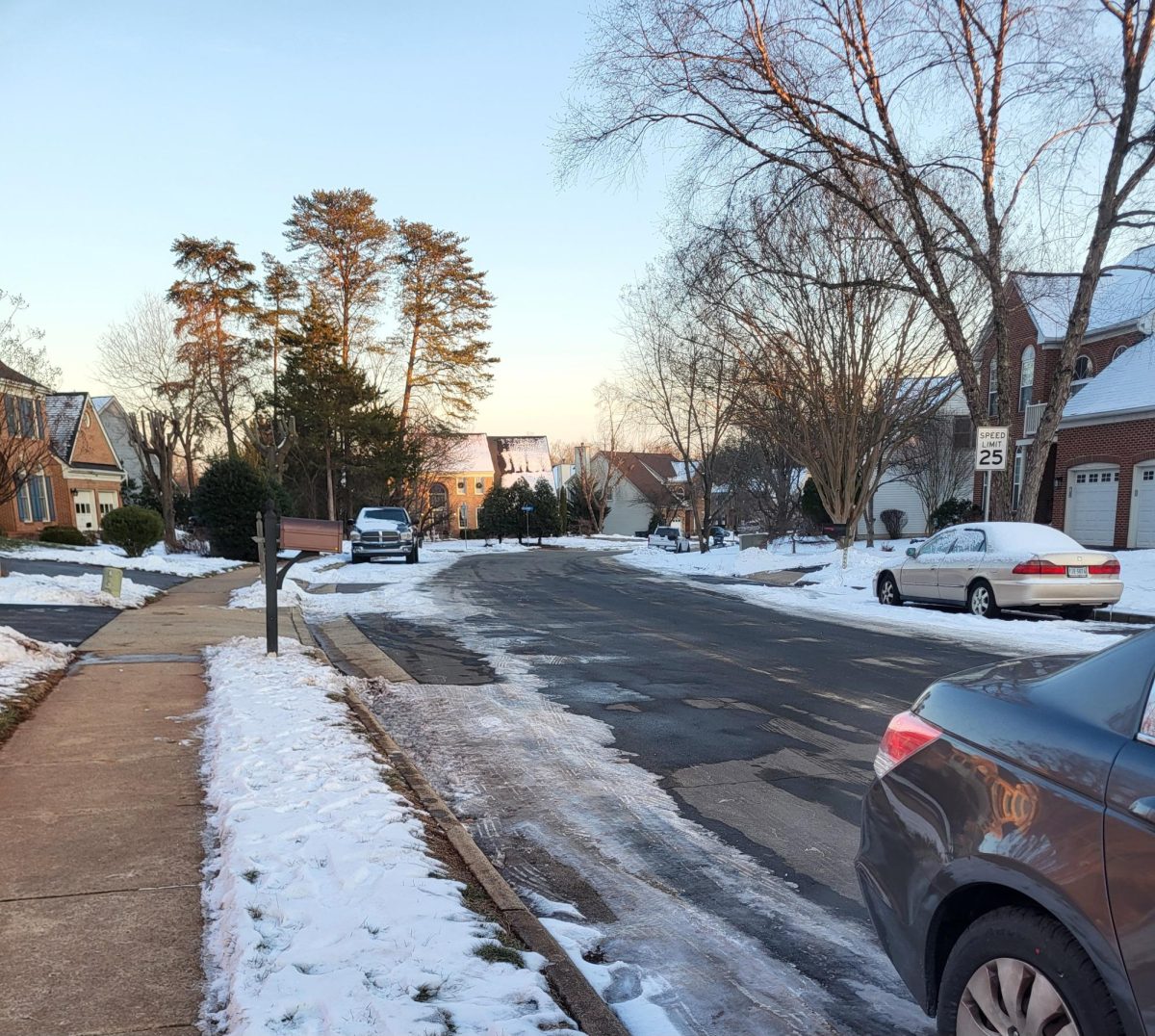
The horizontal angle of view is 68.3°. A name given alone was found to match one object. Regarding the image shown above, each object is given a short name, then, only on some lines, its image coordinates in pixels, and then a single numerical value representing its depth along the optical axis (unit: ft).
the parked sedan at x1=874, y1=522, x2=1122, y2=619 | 39.63
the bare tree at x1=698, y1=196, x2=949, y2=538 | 61.52
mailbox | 27.30
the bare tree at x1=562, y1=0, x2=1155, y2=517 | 45.78
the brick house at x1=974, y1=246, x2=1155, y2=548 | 72.28
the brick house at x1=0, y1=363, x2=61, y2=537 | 74.43
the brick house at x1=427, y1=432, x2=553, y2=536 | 239.07
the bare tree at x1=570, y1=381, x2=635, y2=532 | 224.94
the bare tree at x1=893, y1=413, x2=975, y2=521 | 126.00
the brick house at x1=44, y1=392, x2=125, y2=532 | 121.29
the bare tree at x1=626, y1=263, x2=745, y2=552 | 73.15
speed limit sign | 45.34
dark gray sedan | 6.04
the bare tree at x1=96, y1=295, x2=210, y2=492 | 121.90
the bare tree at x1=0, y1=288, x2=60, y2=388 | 72.28
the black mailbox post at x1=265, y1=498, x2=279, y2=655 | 26.66
